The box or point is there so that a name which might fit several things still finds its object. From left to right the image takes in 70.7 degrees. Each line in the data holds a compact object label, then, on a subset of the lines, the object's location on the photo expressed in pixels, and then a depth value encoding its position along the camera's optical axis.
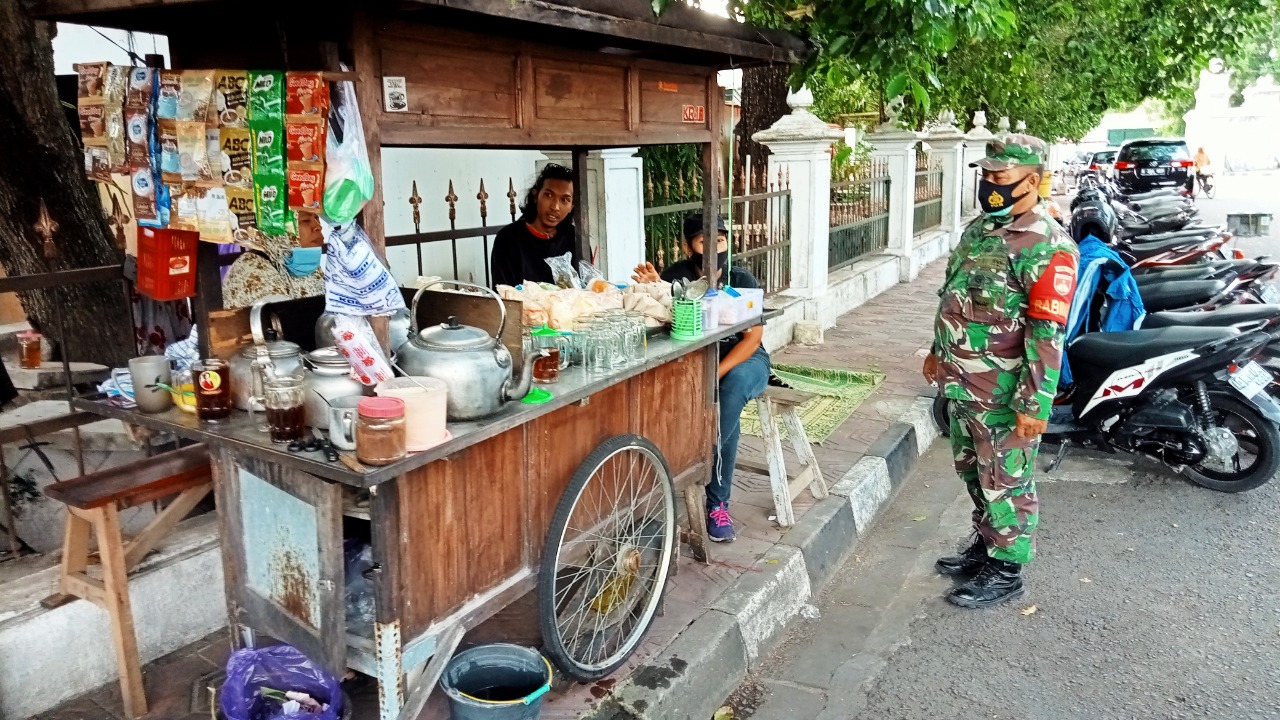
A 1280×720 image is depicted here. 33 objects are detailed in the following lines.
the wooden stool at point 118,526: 2.79
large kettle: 2.56
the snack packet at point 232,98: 2.50
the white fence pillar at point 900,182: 11.66
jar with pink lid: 2.21
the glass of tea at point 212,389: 2.58
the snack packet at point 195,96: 2.58
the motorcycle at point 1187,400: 4.93
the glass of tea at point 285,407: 2.39
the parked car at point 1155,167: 19.98
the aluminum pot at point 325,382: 2.55
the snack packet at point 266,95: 2.42
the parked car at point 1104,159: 27.08
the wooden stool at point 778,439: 4.40
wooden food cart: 2.45
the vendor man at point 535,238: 4.66
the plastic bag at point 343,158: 2.41
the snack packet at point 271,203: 2.48
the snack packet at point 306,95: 2.35
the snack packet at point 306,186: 2.41
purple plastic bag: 2.68
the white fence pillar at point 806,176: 8.33
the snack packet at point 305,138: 2.38
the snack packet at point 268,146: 2.44
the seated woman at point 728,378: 4.21
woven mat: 5.99
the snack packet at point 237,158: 2.52
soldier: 3.64
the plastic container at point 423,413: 2.33
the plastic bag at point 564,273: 4.05
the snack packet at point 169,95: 2.66
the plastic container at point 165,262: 2.98
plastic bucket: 2.83
